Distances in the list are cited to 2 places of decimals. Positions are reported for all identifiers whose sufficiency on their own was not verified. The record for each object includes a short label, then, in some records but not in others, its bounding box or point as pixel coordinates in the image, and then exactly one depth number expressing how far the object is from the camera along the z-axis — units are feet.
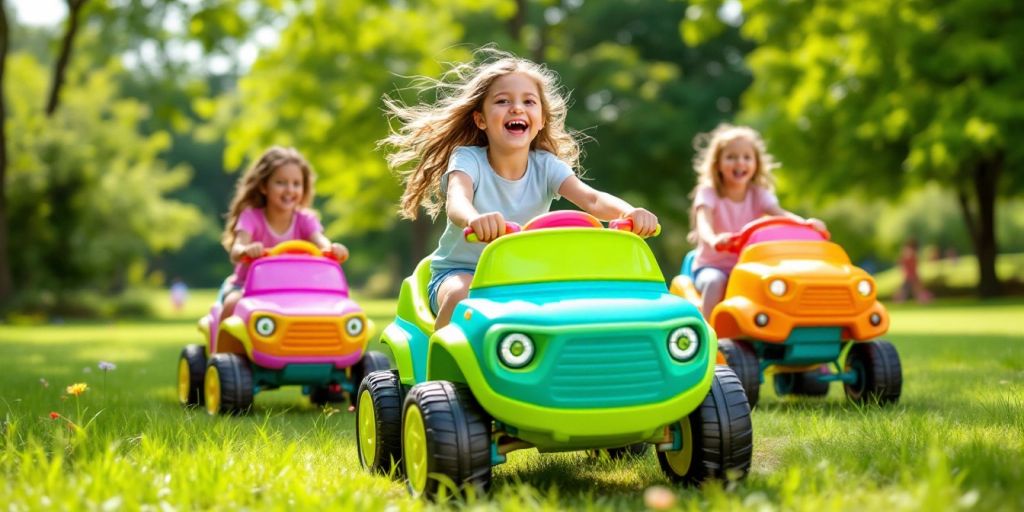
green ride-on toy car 9.79
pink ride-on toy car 18.66
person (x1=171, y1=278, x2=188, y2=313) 100.27
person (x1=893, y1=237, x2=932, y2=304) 76.68
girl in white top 13.01
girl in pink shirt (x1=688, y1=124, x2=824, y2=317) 21.36
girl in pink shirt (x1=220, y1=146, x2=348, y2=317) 21.97
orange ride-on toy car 17.90
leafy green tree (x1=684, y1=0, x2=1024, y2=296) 58.13
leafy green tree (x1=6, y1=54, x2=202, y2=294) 71.36
